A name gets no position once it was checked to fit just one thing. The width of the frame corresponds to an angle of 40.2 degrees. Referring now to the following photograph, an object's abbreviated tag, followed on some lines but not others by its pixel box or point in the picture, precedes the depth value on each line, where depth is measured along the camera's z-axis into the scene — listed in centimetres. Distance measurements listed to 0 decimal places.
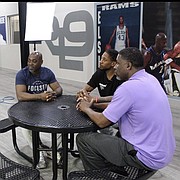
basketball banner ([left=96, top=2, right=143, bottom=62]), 543
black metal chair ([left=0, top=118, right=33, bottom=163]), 235
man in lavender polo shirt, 155
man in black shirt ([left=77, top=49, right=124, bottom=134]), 243
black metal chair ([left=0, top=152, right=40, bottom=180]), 161
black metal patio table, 164
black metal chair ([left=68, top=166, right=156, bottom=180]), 150
